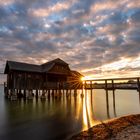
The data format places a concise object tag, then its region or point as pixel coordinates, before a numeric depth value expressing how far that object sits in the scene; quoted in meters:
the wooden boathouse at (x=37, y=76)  31.05
